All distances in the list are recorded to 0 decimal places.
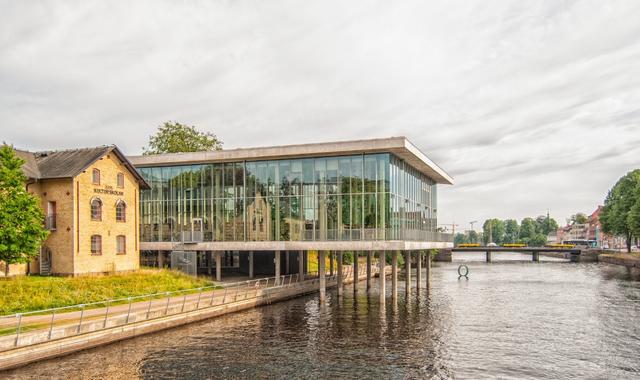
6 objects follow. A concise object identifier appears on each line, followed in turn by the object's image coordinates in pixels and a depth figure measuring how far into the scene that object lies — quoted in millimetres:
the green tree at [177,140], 85250
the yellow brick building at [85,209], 40250
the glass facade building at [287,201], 44469
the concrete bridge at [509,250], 125125
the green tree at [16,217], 35031
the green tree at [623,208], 99844
